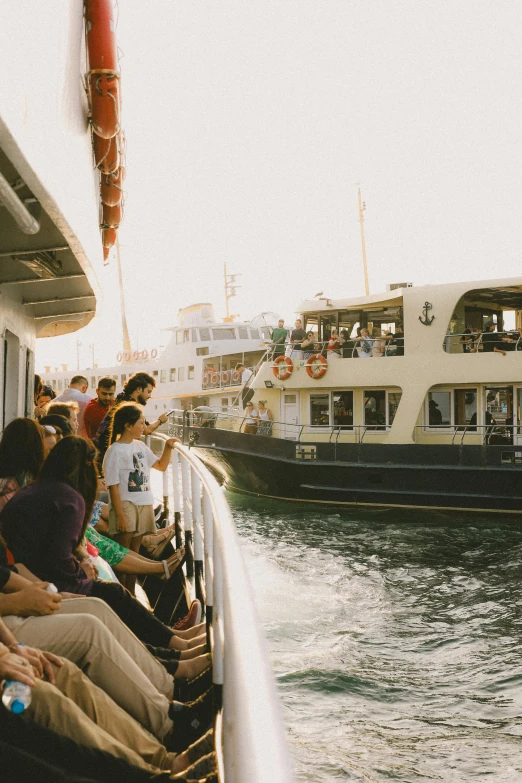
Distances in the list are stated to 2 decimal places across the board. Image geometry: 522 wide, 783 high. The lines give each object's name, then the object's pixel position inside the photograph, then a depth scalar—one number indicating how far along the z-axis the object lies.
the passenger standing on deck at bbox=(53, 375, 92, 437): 8.06
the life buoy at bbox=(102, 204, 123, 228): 9.47
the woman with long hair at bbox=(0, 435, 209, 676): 3.06
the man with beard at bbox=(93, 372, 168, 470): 5.81
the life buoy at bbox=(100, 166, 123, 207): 8.42
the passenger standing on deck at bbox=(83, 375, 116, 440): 6.73
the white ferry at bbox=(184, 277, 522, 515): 15.14
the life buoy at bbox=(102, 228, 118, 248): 10.69
